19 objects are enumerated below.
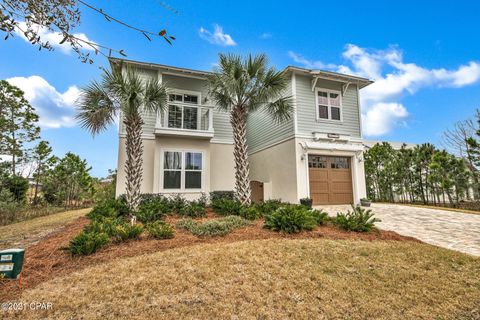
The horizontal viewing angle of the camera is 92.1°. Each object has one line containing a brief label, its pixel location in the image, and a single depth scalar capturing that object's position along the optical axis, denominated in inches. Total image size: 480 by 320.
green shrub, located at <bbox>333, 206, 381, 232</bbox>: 242.8
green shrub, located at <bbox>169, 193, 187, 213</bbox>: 346.3
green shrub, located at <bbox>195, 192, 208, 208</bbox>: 427.1
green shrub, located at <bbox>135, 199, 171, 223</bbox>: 290.0
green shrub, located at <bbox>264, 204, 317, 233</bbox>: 232.5
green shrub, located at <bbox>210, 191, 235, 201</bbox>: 444.8
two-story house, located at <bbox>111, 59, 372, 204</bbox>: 433.7
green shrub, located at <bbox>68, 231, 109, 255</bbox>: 174.7
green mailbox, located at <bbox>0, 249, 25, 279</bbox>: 131.0
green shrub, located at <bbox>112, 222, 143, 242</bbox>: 203.6
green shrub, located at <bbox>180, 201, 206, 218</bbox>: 321.4
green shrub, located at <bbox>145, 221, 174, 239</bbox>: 214.1
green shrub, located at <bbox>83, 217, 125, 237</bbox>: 207.3
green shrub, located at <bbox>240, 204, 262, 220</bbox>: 293.1
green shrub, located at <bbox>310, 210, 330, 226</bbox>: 266.3
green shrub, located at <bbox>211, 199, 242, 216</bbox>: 319.9
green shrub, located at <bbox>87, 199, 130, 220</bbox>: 290.6
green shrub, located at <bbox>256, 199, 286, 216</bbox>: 318.1
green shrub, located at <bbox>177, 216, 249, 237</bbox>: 230.0
